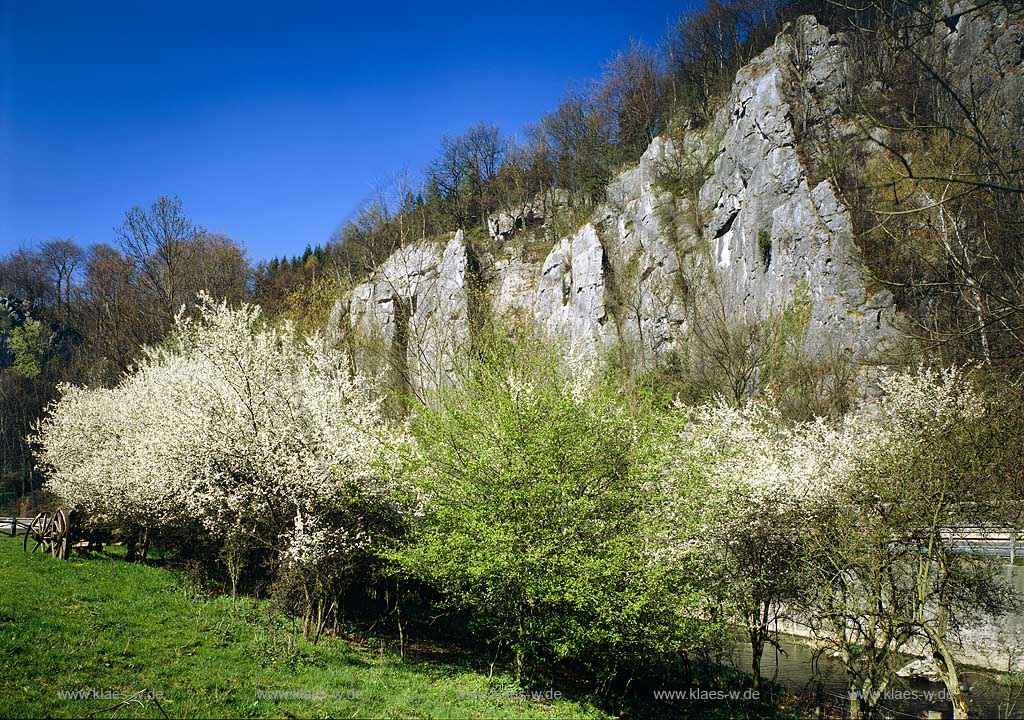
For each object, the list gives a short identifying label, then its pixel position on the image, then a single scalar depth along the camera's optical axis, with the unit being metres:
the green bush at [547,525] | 9.95
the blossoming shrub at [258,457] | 12.12
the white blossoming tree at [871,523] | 10.62
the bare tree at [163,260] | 31.11
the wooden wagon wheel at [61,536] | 14.58
